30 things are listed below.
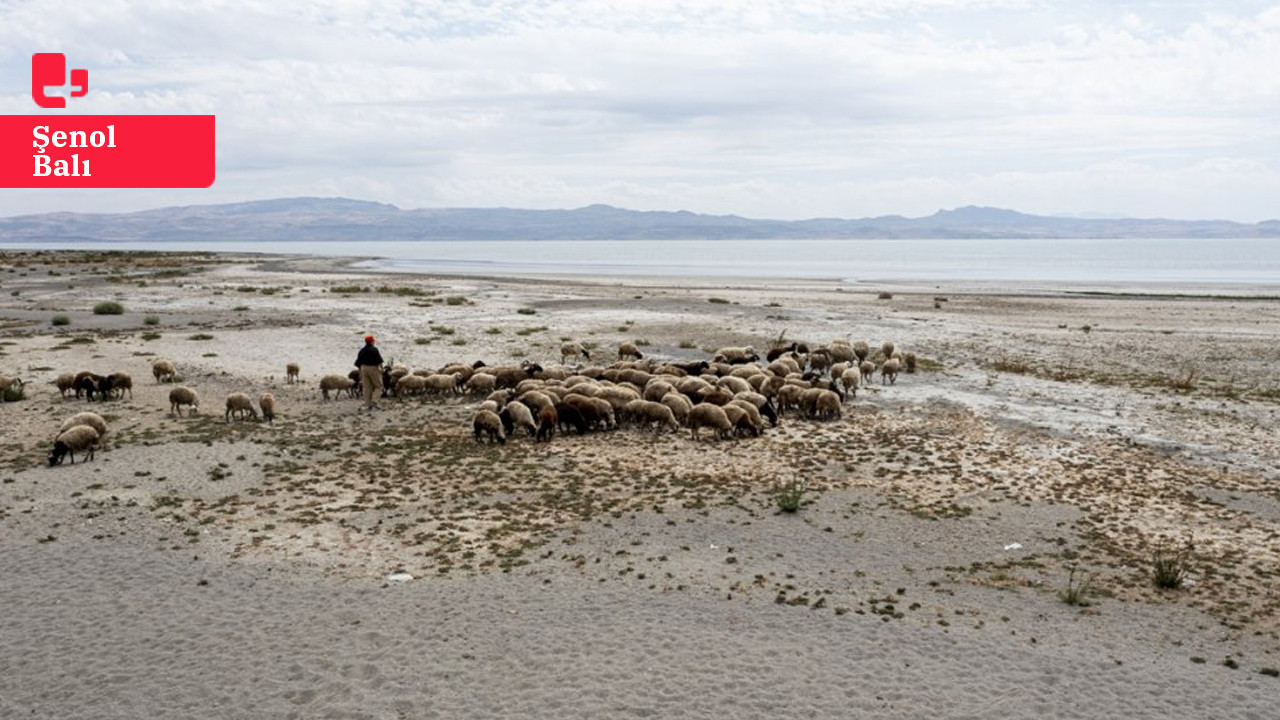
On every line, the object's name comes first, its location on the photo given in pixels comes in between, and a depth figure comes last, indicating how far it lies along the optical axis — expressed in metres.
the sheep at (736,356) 28.65
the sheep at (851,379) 24.53
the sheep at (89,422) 17.86
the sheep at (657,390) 21.69
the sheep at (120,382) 22.77
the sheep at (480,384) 24.33
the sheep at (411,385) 24.05
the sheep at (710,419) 19.48
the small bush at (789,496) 14.51
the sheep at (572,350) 32.16
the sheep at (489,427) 18.98
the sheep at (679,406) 20.55
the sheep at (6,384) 22.60
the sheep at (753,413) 19.81
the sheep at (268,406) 20.88
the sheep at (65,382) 22.52
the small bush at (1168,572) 11.66
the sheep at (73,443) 16.70
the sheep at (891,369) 27.39
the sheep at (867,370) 28.14
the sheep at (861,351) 30.89
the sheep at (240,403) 20.77
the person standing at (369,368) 22.28
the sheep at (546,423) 19.18
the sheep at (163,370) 25.48
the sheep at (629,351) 31.56
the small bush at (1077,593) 11.23
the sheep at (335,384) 23.62
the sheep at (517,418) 19.50
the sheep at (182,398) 21.34
